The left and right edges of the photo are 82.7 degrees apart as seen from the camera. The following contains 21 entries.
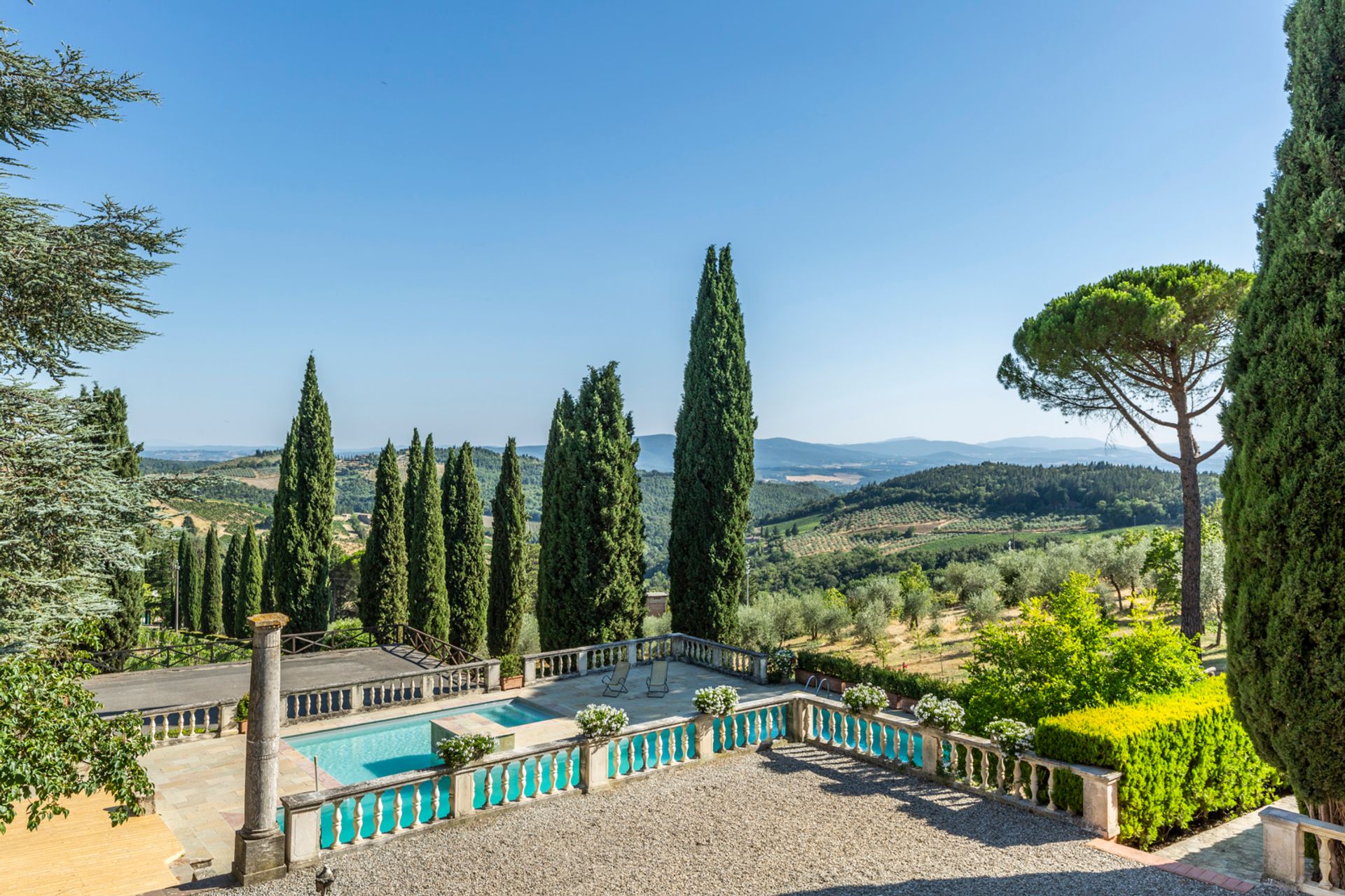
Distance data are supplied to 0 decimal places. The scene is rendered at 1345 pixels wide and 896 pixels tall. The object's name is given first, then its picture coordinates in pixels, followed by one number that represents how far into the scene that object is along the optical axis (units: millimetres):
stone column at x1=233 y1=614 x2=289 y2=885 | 7633
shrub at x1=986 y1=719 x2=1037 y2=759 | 9680
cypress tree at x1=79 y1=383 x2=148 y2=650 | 17641
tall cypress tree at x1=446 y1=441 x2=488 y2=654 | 24453
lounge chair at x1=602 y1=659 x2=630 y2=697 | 15750
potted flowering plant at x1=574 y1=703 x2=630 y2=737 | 10391
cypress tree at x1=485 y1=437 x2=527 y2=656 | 24281
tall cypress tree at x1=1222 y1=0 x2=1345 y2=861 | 6801
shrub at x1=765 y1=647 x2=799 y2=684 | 16969
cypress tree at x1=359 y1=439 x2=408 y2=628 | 22828
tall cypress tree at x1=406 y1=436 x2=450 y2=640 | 23234
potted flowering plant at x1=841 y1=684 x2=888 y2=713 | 11656
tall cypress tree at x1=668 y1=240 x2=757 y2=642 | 19828
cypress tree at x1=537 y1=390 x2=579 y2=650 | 18625
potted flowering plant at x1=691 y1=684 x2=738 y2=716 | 11711
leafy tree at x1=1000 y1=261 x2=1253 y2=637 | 18078
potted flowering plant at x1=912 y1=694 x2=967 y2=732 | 10453
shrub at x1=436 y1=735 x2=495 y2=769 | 9180
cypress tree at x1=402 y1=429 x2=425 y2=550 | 24969
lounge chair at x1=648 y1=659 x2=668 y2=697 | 15867
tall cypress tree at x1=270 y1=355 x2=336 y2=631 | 21234
